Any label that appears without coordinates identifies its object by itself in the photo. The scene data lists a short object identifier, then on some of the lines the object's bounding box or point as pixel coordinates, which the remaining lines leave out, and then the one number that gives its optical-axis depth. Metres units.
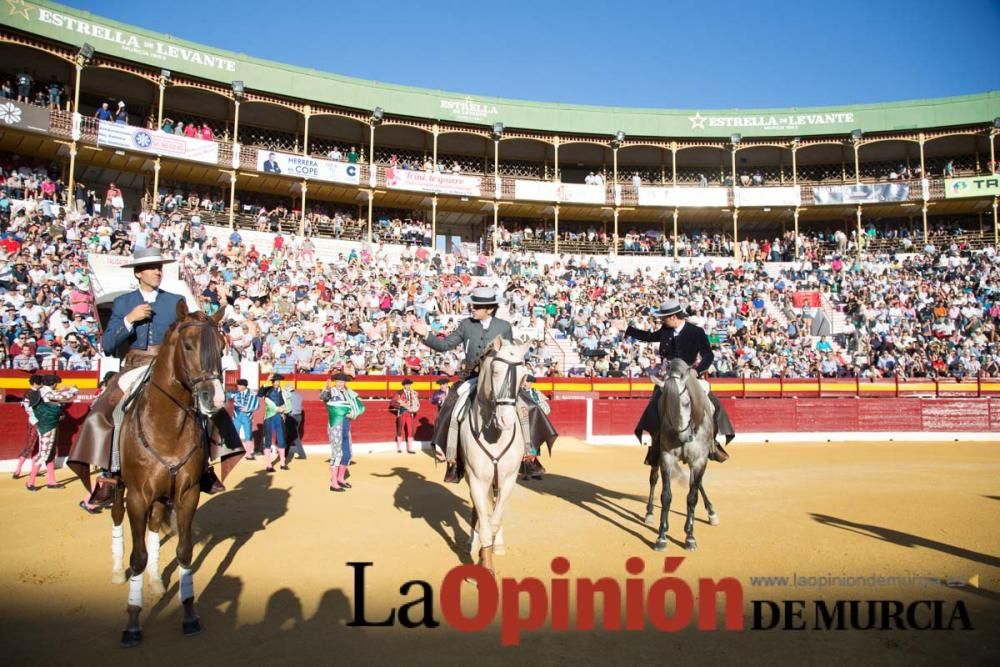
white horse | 5.37
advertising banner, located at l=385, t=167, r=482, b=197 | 30.33
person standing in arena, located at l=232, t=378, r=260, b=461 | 13.09
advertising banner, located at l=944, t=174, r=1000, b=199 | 31.69
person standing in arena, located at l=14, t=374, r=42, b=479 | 10.10
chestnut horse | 4.65
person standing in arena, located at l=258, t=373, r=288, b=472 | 12.47
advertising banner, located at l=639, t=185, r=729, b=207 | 33.53
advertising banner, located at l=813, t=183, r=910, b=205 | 32.86
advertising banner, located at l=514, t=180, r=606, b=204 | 32.66
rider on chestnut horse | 5.09
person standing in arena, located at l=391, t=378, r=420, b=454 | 15.94
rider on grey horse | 7.35
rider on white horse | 6.25
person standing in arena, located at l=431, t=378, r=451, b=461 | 15.12
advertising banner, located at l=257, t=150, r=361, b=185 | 28.03
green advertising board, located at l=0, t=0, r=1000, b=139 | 25.98
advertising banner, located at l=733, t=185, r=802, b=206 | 33.75
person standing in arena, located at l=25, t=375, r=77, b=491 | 10.04
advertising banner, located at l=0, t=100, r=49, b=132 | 22.52
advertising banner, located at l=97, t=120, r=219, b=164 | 24.72
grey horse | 6.71
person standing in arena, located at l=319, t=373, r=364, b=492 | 10.27
